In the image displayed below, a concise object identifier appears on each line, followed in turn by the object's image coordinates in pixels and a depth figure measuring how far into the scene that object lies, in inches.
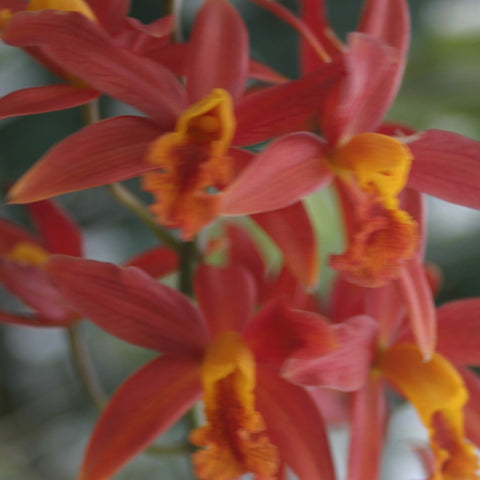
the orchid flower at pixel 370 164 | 19.8
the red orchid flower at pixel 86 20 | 19.9
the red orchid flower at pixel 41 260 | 21.3
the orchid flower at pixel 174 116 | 19.7
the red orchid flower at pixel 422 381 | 20.7
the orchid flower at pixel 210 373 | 20.2
